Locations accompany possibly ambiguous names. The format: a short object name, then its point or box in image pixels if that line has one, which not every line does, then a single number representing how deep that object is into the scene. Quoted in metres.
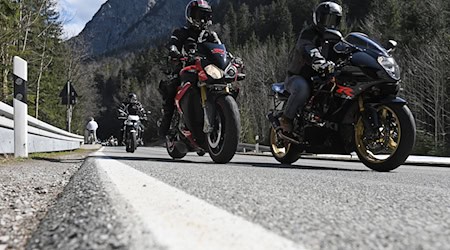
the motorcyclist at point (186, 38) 5.48
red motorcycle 4.68
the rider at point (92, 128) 29.80
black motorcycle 4.14
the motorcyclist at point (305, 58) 4.86
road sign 18.56
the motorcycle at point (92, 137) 30.44
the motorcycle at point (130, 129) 11.99
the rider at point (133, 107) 12.94
